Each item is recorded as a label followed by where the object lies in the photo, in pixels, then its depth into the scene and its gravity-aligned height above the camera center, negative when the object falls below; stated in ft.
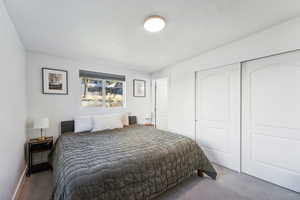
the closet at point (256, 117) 6.10 -1.05
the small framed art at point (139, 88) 13.47 +1.18
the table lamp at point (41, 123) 7.72 -1.39
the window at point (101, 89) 10.77 +0.88
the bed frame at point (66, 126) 9.21 -1.89
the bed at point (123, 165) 3.91 -2.40
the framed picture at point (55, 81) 8.88 +1.30
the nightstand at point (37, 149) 7.44 -2.86
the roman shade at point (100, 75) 10.60 +2.08
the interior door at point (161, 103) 14.85 -0.45
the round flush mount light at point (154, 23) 5.51 +3.34
